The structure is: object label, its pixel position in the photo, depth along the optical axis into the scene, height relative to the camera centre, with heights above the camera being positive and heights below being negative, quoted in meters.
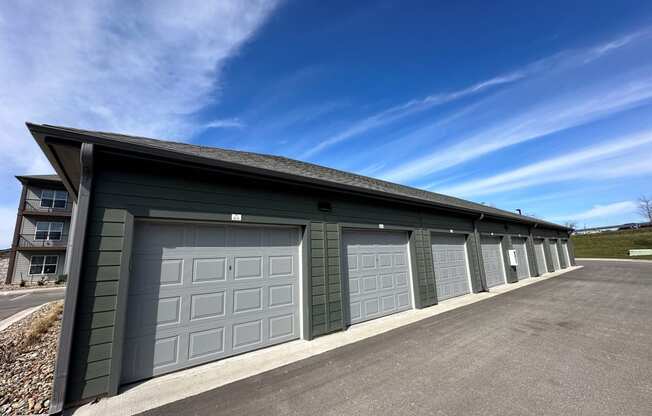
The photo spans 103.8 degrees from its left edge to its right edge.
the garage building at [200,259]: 3.14 -0.02
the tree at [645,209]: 52.91 +7.21
